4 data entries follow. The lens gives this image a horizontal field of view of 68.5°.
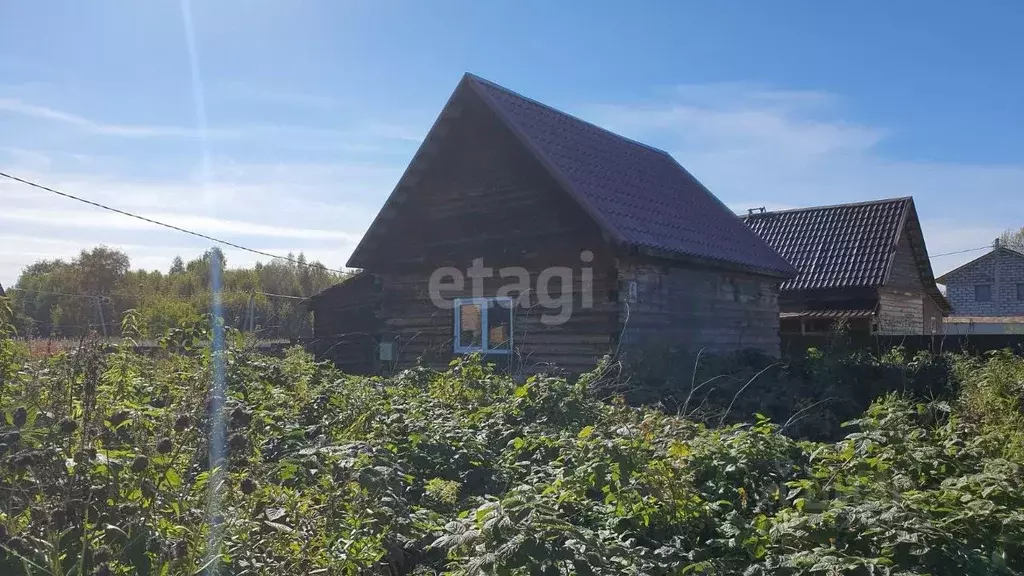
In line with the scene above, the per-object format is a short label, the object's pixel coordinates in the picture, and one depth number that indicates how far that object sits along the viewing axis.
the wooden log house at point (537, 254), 11.59
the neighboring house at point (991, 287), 44.18
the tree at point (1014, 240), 65.94
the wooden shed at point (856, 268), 20.28
